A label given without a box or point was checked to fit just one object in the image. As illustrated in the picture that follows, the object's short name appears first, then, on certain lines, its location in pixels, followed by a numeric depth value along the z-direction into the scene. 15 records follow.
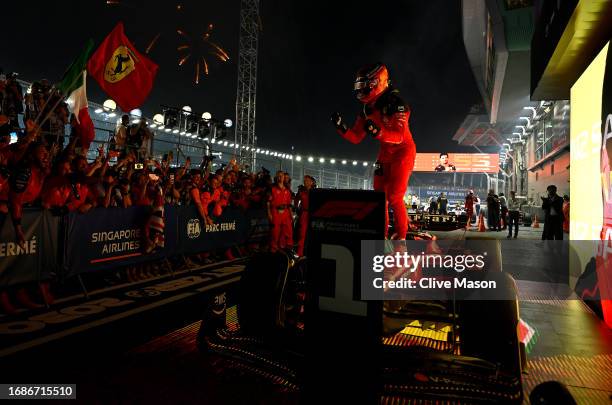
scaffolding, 20.11
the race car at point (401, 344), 2.52
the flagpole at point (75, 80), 6.13
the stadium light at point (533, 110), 23.00
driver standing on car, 4.72
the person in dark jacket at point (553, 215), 9.50
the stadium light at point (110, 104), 13.62
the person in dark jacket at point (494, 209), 19.06
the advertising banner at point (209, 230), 8.09
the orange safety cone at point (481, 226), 17.95
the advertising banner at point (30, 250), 4.76
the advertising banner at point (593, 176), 4.77
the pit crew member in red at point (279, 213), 9.47
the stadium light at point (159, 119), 12.95
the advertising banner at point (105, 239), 5.61
